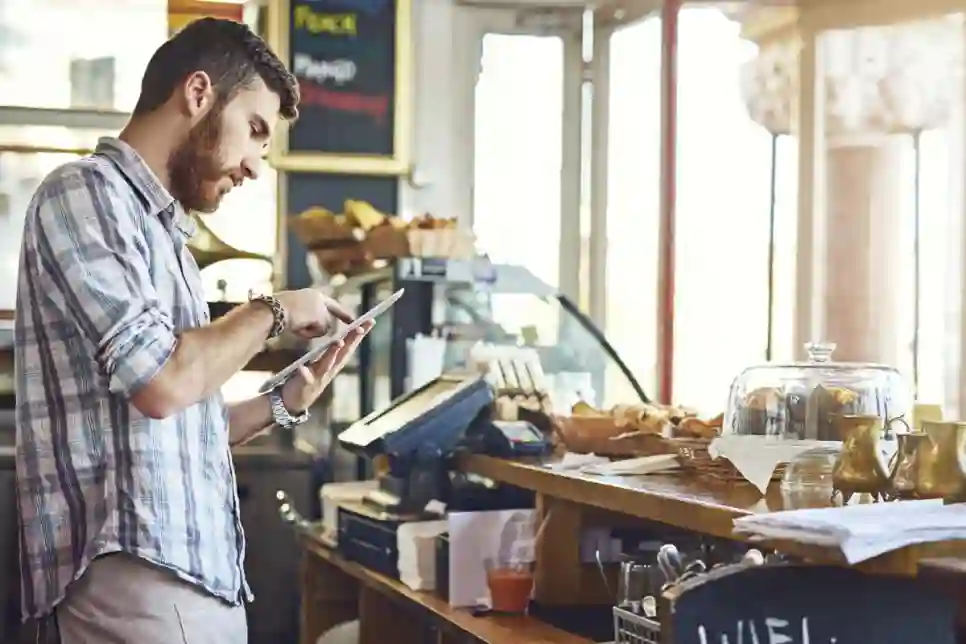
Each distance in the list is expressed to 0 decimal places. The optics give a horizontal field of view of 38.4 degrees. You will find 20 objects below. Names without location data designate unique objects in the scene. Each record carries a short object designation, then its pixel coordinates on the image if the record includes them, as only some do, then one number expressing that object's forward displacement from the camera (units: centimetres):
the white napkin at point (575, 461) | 257
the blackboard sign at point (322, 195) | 515
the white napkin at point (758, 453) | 206
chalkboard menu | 518
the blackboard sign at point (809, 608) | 171
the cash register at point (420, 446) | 290
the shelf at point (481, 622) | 240
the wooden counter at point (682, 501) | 159
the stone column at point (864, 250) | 467
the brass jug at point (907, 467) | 182
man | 175
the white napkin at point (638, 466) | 238
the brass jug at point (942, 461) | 178
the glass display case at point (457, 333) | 397
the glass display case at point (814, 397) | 213
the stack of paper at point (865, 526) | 157
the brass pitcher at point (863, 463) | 183
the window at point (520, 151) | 554
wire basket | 204
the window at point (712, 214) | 522
